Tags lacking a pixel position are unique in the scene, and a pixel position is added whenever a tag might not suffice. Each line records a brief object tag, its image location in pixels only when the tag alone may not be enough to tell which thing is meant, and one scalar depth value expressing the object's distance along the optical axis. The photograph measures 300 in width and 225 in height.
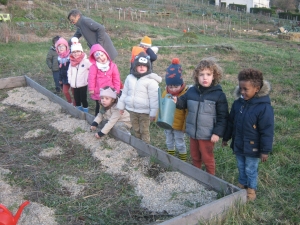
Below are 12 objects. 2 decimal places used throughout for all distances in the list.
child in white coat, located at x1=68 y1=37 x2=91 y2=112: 5.86
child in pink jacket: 5.27
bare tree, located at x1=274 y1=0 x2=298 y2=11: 43.28
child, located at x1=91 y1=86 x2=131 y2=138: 4.97
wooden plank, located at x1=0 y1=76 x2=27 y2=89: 8.02
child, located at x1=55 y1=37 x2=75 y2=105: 6.48
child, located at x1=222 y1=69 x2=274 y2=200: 3.21
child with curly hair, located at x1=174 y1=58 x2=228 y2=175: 3.57
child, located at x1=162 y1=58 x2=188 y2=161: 3.96
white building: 48.19
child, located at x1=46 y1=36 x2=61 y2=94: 7.47
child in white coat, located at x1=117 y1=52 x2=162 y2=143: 4.41
